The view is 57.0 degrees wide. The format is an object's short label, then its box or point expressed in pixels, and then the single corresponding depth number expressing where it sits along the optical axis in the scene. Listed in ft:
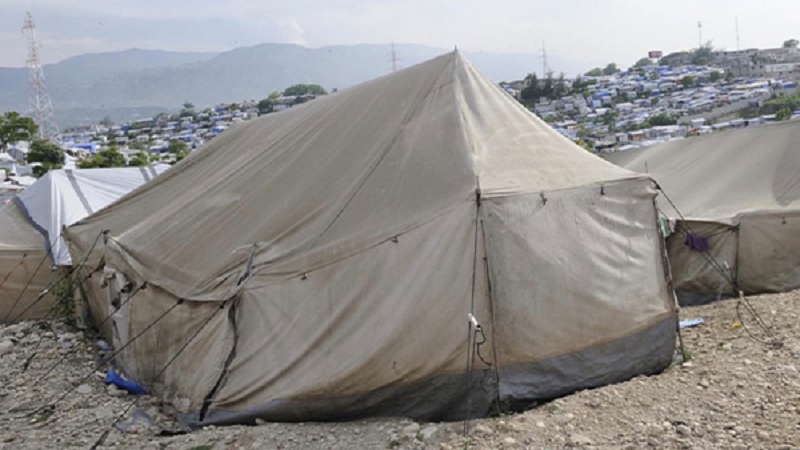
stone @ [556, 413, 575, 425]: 16.14
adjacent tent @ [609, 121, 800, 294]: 31.65
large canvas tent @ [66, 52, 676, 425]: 17.88
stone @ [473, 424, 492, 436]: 16.00
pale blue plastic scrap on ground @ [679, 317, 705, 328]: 24.68
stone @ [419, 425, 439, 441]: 16.07
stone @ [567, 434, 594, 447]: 14.96
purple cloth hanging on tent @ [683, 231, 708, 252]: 32.42
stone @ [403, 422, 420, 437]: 16.39
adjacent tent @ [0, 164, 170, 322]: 36.35
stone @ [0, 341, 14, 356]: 30.09
